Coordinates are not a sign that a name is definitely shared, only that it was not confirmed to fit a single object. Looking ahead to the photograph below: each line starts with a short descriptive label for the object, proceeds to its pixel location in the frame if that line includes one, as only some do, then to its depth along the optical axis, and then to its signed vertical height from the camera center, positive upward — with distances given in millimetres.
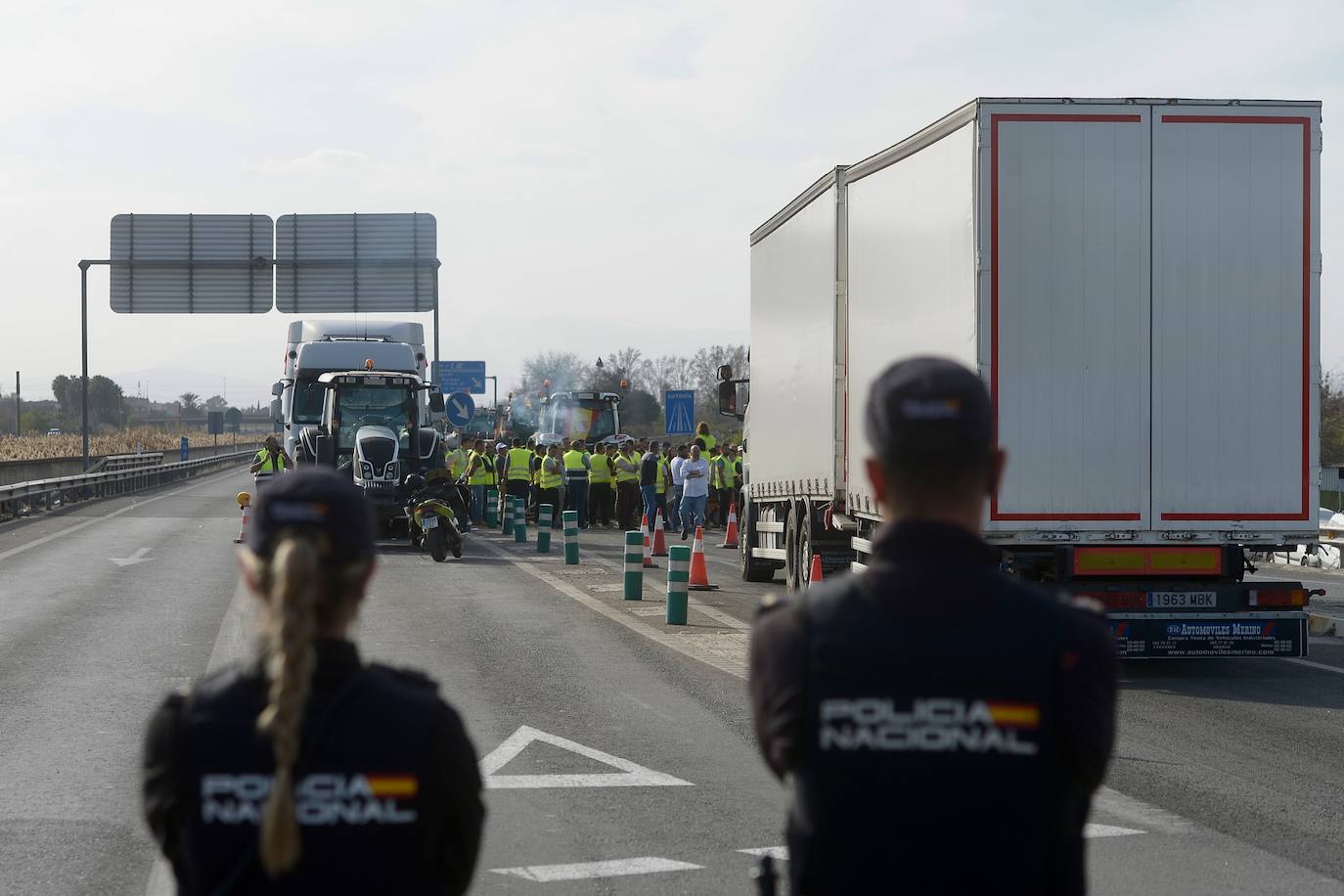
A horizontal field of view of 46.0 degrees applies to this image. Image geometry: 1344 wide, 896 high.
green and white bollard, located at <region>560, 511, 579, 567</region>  21475 -1402
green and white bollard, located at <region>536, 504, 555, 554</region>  24281 -1415
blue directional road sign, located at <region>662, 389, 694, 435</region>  38438 +625
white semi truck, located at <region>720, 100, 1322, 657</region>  10898 +695
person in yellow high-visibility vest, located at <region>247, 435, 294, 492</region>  24750 -405
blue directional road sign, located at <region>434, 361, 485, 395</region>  53844 +2059
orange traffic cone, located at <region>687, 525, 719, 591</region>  18953 -1625
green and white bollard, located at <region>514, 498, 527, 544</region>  27062 -1498
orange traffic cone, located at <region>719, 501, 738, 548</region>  25794 -1673
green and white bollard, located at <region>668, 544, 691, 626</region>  14531 -1448
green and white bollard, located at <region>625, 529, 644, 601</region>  16922 -1377
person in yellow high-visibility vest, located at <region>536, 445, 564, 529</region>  32188 -798
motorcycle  21875 -1135
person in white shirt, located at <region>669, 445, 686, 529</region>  31188 -993
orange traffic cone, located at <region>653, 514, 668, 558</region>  23903 -1621
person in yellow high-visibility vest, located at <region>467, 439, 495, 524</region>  31562 -759
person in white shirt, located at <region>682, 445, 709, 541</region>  28547 -809
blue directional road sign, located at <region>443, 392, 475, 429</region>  35438 +608
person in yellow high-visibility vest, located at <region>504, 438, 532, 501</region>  31391 -664
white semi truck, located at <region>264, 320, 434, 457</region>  28812 +1473
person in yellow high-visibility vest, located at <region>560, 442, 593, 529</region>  31234 -744
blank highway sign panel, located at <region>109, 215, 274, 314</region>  40656 +4428
